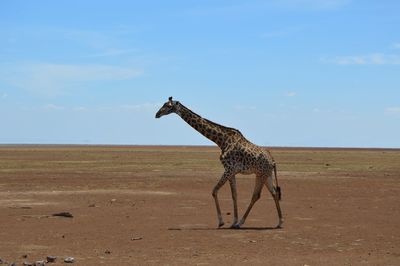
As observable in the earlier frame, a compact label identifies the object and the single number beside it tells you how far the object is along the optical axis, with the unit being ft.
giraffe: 55.26
